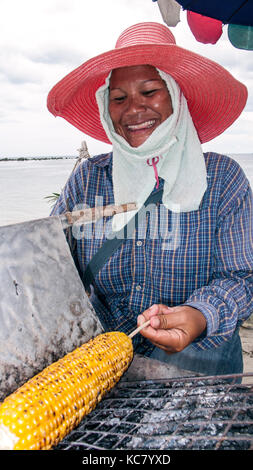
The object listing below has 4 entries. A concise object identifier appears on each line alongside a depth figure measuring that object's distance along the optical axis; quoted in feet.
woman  2.62
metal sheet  1.85
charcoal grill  1.60
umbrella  3.32
